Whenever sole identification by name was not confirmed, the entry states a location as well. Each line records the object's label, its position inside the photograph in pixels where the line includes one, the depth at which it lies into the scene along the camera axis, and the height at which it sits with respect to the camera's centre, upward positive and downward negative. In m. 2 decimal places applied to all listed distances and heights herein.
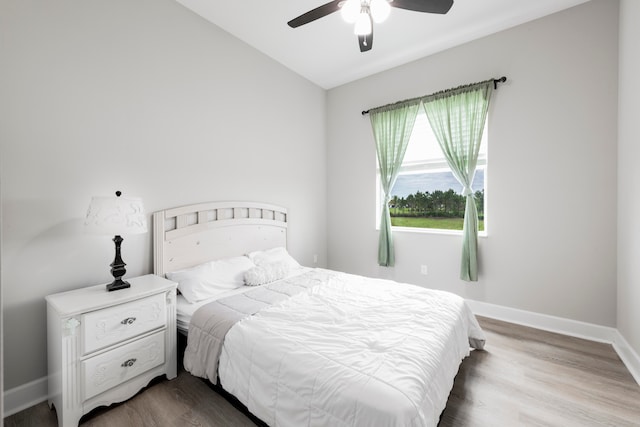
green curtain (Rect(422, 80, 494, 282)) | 2.96 +0.80
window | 3.20 +0.26
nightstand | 1.53 -0.81
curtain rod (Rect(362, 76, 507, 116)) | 2.84 +1.34
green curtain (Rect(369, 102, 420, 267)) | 3.49 +0.81
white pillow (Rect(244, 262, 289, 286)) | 2.55 -0.60
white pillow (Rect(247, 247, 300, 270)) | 2.92 -0.51
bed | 1.20 -0.71
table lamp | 1.73 -0.05
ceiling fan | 1.64 +1.25
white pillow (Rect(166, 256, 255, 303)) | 2.23 -0.57
